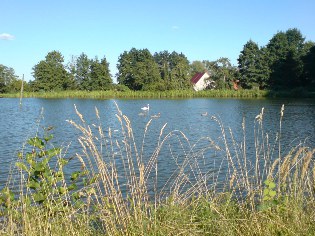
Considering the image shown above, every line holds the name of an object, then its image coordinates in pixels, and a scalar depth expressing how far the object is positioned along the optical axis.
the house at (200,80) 83.42
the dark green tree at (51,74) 77.81
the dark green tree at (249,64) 65.75
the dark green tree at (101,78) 75.42
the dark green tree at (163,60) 76.53
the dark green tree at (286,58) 61.81
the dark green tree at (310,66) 55.69
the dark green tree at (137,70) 74.74
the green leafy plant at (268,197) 3.83
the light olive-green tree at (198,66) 126.38
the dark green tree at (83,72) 77.00
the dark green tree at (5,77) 77.14
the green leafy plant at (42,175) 4.20
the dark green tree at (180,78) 70.94
